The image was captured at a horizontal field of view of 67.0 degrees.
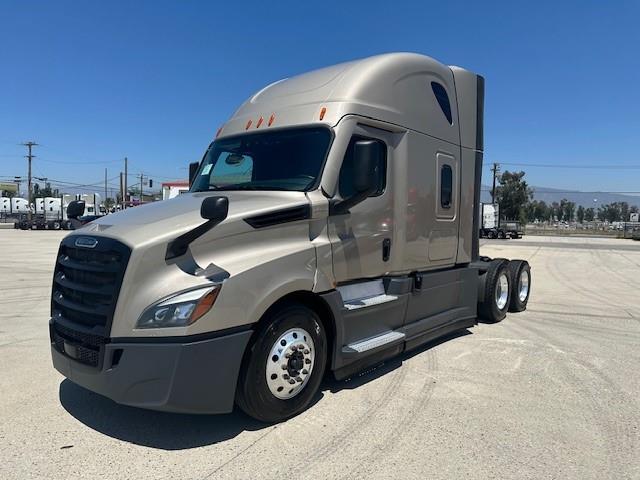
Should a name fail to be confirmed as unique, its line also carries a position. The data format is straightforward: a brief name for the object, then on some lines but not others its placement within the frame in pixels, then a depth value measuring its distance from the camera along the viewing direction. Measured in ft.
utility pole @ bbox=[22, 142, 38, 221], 245.37
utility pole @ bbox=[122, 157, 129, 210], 223.14
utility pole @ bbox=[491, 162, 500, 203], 247.29
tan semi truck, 11.18
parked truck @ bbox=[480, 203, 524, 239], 152.35
